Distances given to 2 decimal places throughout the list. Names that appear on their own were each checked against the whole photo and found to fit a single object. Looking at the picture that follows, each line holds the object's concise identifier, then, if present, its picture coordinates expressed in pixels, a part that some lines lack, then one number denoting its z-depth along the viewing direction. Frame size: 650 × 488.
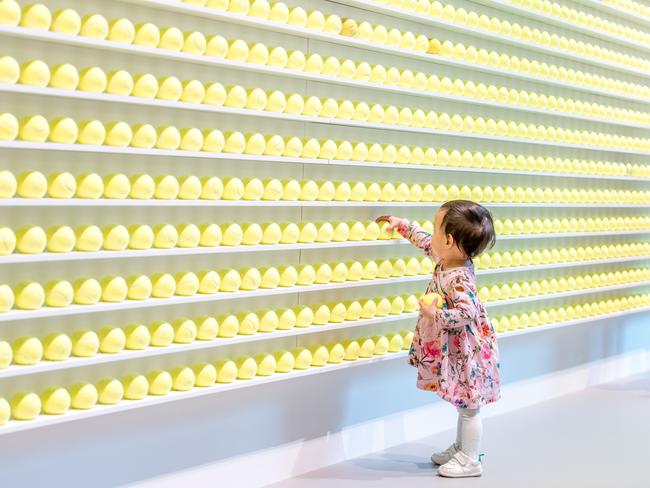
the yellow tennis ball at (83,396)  3.50
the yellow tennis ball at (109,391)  3.59
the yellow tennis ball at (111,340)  3.58
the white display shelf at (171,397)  3.32
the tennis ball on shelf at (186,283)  3.84
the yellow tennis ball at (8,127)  3.15
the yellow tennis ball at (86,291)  3.46
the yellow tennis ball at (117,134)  3.50
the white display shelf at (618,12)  6.40
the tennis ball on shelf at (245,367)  4.15
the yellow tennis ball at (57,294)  3.38
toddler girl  4.51
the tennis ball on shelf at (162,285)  3.74
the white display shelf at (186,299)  3.30
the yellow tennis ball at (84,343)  3.49
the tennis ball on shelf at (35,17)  3.21
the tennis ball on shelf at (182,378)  3.87
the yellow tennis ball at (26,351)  3.31
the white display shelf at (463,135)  4.47
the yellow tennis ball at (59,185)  3.34
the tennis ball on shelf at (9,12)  3.11
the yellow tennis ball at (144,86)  3.58
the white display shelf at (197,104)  3.21
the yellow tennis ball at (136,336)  3.66
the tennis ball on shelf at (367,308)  4.75
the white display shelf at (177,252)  3.26
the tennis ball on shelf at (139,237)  3.62
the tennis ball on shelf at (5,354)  3.21
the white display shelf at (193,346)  3.32
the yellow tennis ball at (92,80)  3.39
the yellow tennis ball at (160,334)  3.76
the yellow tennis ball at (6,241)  3.17
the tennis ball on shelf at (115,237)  3.52
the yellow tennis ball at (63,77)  3.31
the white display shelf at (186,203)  3.24
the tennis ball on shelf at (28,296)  3.30
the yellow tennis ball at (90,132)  3.41
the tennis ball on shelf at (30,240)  3.26
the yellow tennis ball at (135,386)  3.69
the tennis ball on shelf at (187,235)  3.79
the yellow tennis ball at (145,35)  3.57
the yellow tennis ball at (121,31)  3.48
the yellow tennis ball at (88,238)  3.43
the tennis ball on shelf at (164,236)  3.71
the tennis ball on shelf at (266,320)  4.22
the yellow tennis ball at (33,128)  3.24
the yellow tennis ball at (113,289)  3.56
